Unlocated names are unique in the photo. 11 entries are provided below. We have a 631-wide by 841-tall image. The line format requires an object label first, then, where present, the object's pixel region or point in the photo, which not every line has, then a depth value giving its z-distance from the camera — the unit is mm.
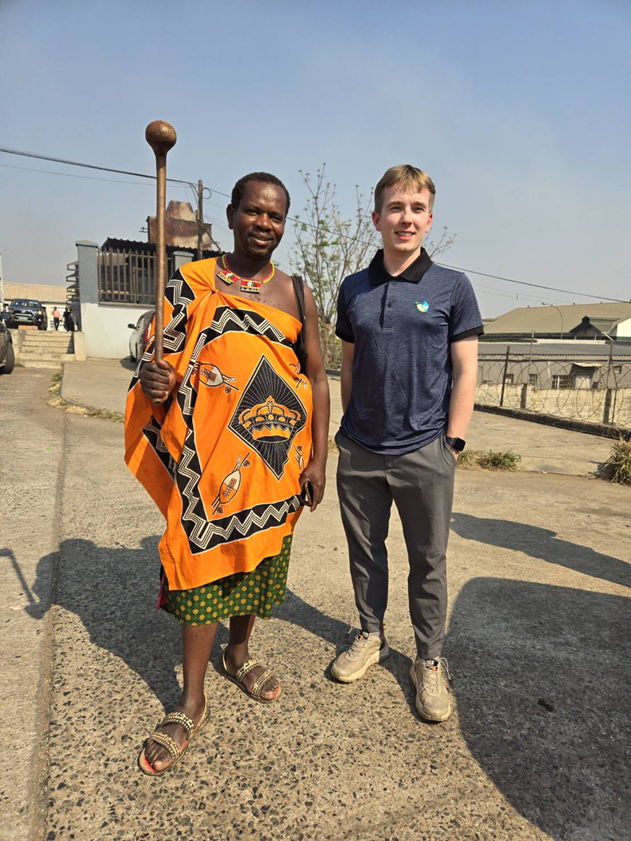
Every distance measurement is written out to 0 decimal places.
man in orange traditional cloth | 1871
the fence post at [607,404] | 10410
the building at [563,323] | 46219
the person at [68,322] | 22930
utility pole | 18334
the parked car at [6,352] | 12375
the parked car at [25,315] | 26281
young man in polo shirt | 2119
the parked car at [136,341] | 14200
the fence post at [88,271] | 17188
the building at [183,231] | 20766
